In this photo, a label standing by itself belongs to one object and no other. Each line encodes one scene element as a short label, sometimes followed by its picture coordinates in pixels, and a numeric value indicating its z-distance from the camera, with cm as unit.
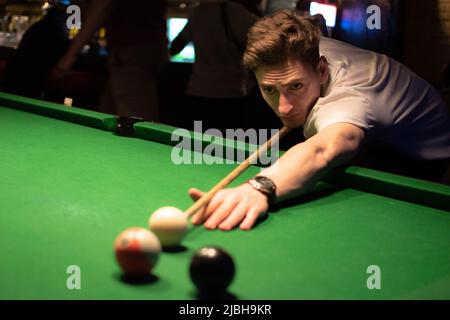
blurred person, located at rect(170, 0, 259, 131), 319
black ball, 132
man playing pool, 169
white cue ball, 148
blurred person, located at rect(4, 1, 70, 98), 509
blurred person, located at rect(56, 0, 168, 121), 317
